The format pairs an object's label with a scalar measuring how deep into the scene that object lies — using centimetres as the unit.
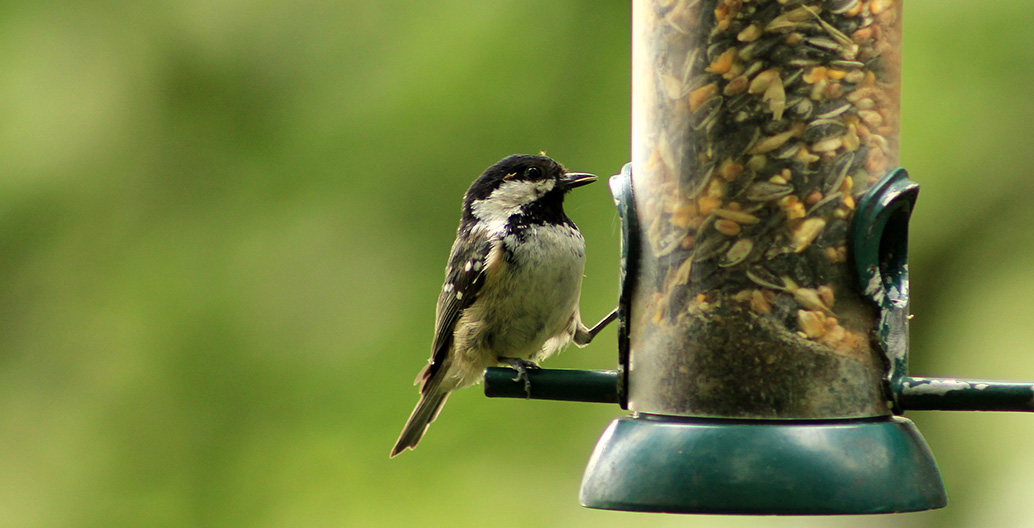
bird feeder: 686
